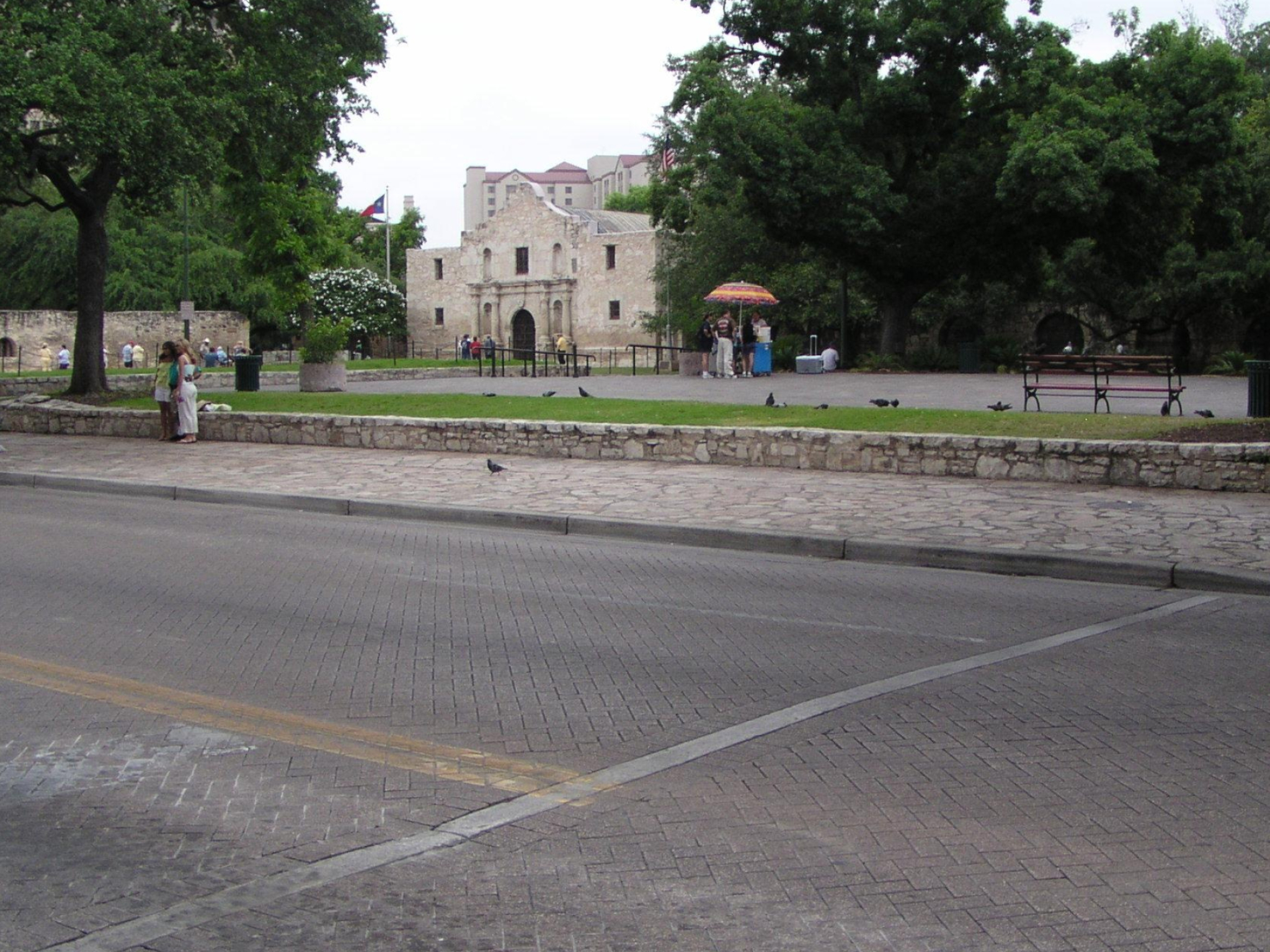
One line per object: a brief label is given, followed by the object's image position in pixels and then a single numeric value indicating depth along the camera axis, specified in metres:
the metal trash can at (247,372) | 31.36
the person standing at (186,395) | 20.42
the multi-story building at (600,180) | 178.62
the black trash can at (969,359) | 35.91
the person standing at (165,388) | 20.28
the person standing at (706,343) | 34.03
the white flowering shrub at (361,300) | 73.56
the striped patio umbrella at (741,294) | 35.44
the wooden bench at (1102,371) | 19.70
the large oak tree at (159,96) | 21.83
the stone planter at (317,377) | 30.97
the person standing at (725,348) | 32.34
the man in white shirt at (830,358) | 36.66
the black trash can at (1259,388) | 16.84
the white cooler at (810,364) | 36.06
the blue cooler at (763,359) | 33.91
